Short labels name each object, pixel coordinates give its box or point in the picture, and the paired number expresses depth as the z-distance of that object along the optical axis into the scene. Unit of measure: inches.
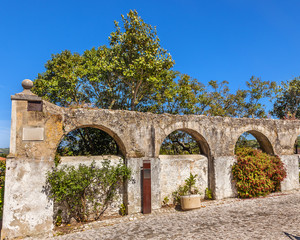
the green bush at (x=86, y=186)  239.5
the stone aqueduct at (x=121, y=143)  224.7
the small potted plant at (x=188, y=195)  301.0
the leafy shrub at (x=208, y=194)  349.7
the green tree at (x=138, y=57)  471.5
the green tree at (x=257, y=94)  674.2
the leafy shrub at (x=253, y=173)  354.0
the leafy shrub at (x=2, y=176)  260.0
